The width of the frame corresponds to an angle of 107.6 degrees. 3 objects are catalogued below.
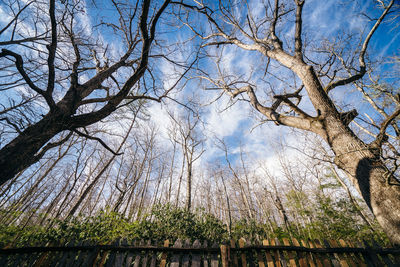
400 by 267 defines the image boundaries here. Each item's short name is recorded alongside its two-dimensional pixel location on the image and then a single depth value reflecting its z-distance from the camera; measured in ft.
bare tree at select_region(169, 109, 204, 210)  37.81
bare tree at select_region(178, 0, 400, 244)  5.78
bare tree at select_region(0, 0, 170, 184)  6.07
